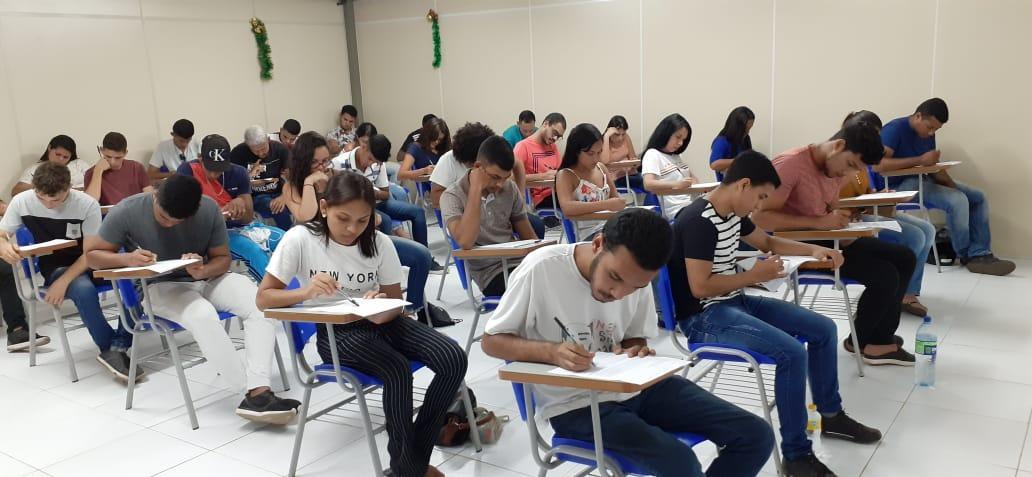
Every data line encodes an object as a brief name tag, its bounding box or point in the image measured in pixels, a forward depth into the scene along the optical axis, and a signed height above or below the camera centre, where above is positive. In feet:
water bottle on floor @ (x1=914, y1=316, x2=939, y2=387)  10.99 -4.03
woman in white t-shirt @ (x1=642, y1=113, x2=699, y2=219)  17.01 -1.40
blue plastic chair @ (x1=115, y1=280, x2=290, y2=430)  11.12 -3.13
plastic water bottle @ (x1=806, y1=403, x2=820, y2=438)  9.41 -4.15
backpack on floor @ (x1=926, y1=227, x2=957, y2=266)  18.95 -4.25
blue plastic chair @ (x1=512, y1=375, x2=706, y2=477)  6.24 -2.99
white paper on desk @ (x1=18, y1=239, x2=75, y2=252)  12.56 -2.00
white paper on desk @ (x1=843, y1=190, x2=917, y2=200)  12.82 -1.90
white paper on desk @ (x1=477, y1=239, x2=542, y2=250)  11.23 -2.13
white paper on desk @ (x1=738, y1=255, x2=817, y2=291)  9.04 -2.15
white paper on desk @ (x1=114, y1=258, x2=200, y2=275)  10.27 -2.03
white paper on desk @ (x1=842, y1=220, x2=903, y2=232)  11.35 -2.17
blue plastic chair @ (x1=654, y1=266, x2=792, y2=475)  8.34 -2.92
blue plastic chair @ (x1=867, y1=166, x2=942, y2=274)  18.01 -2.89
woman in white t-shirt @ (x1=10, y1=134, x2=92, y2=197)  19.63 -0.88
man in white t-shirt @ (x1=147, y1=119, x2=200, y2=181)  23.77 -1.06
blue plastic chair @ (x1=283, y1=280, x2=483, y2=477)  8.57 -3.10
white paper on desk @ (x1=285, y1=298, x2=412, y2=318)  7.94 -2.14
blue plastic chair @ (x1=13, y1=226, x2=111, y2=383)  13.43 -3.06
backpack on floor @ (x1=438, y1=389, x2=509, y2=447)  9.85 -4.24
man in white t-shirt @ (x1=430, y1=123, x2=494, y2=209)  14.28 -0.85
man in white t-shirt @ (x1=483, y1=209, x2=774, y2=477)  6.03 -2.06
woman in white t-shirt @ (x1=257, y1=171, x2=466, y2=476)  8.42 -2.23
